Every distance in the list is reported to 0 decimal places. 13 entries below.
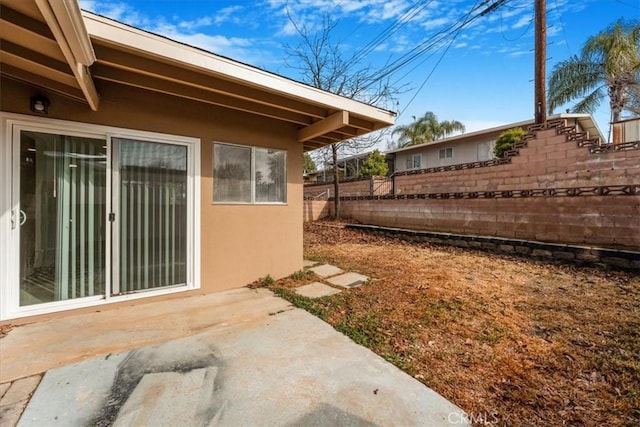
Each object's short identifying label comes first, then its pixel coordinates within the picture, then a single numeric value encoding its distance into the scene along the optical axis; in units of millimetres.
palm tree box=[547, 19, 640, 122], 11469
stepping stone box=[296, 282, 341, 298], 4003
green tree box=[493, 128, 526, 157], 9961
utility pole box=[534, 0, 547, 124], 7375
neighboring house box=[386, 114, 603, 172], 12898
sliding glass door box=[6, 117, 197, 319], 2957
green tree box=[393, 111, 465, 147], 20422
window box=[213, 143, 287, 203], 4109
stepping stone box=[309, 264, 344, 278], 5020
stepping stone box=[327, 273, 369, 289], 4446
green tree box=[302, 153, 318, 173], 22219
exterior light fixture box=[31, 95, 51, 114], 2912
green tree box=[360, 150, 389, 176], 16016
